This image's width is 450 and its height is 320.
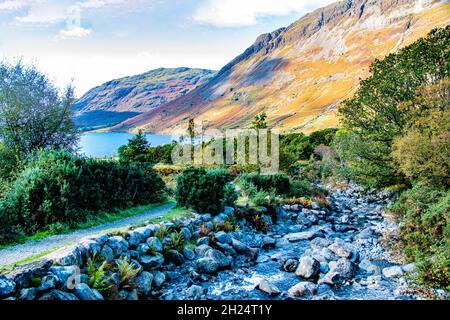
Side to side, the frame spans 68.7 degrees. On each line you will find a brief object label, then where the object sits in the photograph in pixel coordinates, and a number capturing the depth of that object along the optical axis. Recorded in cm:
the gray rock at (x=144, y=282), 953
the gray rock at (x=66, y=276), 784
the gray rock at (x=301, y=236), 1582
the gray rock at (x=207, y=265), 1135
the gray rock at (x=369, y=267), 1149
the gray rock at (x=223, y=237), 1377
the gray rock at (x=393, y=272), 1112
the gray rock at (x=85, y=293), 771
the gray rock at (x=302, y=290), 988
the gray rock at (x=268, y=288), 995
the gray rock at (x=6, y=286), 689
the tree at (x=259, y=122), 4058
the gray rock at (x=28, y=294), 703
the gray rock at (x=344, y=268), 1109
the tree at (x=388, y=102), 2017
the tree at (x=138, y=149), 3688
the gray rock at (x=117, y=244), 1034
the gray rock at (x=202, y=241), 1311
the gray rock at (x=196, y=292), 965
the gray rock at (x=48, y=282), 744
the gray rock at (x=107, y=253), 976
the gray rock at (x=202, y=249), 1234
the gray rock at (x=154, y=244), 1144
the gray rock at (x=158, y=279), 1014
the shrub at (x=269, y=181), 2383
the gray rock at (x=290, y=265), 1189
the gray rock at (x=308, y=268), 1127
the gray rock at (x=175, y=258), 1171
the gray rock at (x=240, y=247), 1347
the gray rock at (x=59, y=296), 723
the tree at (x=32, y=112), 1881
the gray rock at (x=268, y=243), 1478
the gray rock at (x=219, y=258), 1186
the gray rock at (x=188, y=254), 1212
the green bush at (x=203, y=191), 1627
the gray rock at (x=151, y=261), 1068
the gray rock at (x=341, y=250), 1314
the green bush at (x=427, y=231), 1011
